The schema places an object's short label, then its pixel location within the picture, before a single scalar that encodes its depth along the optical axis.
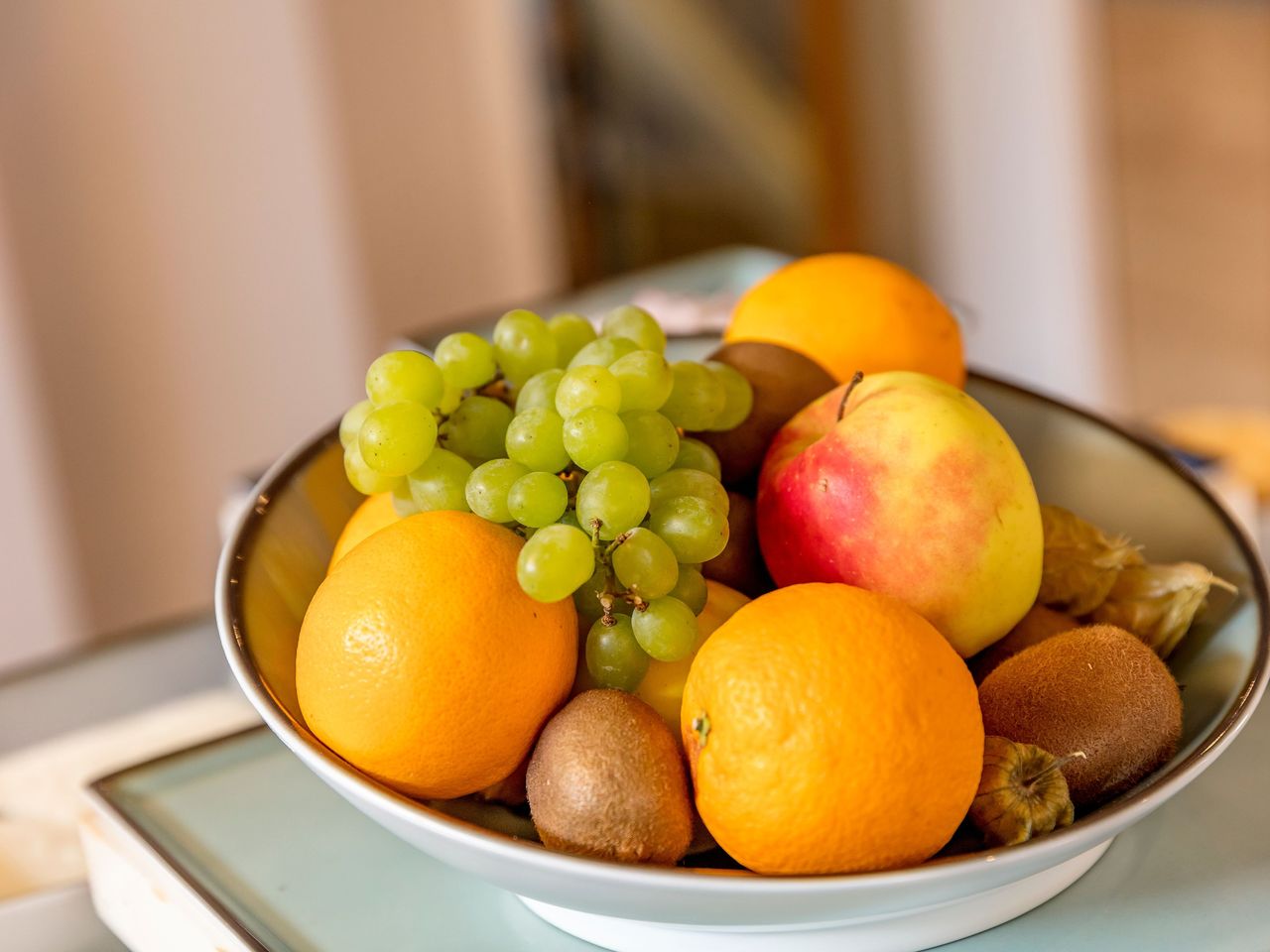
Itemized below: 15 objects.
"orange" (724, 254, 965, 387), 0.63
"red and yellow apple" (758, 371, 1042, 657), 0.50
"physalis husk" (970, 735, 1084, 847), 0.44
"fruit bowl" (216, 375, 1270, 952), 0.40
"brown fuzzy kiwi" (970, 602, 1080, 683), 0.53
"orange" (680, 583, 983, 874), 0.41
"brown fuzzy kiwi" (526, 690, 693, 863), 0.43
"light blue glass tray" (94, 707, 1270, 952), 0.47
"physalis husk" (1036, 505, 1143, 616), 0.56
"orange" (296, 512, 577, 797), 0.45
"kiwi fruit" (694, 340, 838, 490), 0.59
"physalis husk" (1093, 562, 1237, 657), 0.55
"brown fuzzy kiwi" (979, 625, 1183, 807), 0.47
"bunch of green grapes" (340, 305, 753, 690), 0.46
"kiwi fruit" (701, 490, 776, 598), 0.55
